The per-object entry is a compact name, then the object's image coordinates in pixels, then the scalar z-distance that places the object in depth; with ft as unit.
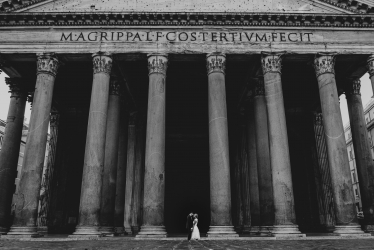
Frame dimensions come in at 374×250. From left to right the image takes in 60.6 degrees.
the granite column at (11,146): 60.13
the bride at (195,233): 46.40
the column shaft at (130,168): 74.28
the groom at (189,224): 45.16
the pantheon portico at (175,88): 50.14
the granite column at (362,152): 59.82
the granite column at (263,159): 58.08
